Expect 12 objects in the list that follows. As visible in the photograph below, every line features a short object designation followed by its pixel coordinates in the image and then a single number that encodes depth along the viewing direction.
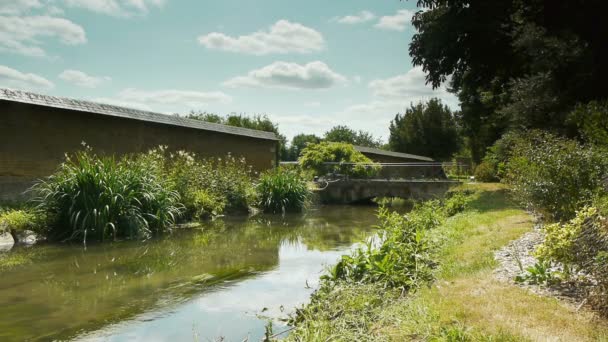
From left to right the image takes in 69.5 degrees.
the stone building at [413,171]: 22.22
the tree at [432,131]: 44.56
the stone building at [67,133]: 12.39
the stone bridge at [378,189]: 21.02
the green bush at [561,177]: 6.45
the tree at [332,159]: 23.06
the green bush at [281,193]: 16.61
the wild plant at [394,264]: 4.84
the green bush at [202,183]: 13.10
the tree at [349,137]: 78.31
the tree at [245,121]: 52.42
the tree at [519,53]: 12.51
